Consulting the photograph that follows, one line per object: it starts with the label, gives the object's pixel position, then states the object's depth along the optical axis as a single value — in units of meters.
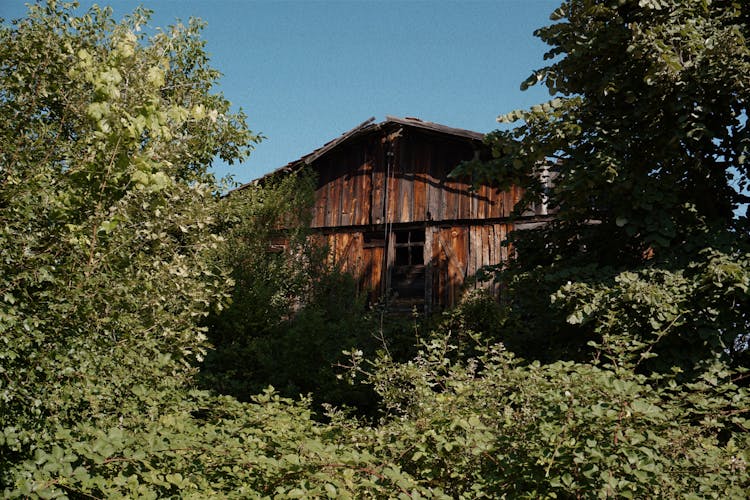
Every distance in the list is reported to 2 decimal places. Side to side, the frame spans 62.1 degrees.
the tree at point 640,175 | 6.11
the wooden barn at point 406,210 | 14.06
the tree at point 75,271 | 3.46
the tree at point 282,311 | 8.99
